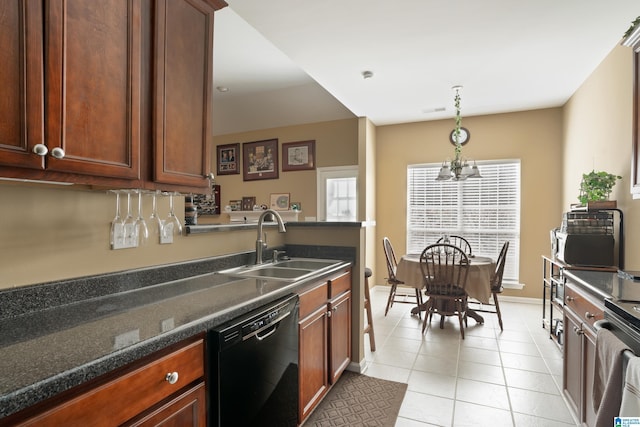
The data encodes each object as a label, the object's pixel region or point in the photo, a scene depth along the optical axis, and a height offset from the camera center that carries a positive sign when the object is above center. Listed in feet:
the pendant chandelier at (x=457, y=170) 12.31 +1.52
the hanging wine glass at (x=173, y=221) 5.93 -0.24
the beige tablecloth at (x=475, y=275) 11.32 -2.38
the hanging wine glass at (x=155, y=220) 5.66 -0.21
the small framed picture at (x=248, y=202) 19.30 +0.40
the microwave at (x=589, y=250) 9.01 -1.08
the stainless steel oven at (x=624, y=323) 3.75 -1.42
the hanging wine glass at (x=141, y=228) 5.24 -0.32
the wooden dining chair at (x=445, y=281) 11.43 -2.54
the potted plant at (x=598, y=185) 9.34 +0.75
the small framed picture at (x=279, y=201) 18.35 +0.45
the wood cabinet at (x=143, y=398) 2.55 -1.72
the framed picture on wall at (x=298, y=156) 17.65 +2.94
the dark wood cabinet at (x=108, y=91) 3.21 +1.41
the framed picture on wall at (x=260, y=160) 18.67 +2.87
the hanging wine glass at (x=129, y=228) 5.11 -0.32
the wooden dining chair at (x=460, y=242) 16.29 -1.63
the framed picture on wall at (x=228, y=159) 19.76 +3.04
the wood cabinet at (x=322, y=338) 6.14 -2.77
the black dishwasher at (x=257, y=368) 3.96 -2.23
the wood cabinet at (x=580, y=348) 5.34 -2.50
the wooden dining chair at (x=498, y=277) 12.36 -2.54
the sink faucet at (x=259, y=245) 7.64 -0.84
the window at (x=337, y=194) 17.10 +0.81
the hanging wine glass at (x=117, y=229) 4.99 -0.33
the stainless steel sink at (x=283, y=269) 6.99 -1.38
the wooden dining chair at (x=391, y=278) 13.01 -2.89
